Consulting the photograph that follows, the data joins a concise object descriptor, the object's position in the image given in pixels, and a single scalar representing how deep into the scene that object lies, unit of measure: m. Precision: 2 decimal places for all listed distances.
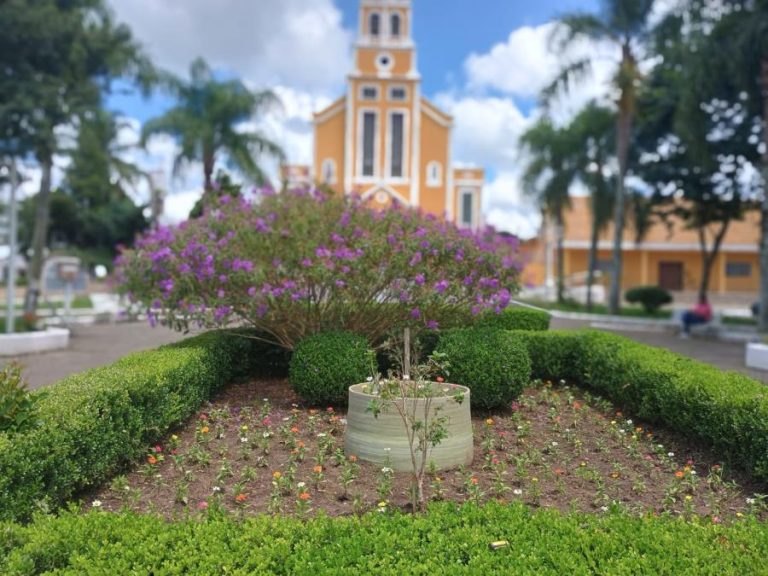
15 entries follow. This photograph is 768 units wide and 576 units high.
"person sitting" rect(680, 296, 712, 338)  17.77
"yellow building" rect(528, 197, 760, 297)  37.62
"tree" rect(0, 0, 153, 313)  16.64
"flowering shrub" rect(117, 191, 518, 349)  6.99
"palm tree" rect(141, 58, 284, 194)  22.67
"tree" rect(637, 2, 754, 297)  17.30
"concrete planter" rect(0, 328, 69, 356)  13.27
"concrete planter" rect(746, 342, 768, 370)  11.98
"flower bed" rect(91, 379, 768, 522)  4.19
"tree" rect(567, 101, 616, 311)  24.80
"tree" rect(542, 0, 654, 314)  19.05
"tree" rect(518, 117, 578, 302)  26.64
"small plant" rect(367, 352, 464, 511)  4.05
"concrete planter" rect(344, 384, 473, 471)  4.81
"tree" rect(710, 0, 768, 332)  15.51
